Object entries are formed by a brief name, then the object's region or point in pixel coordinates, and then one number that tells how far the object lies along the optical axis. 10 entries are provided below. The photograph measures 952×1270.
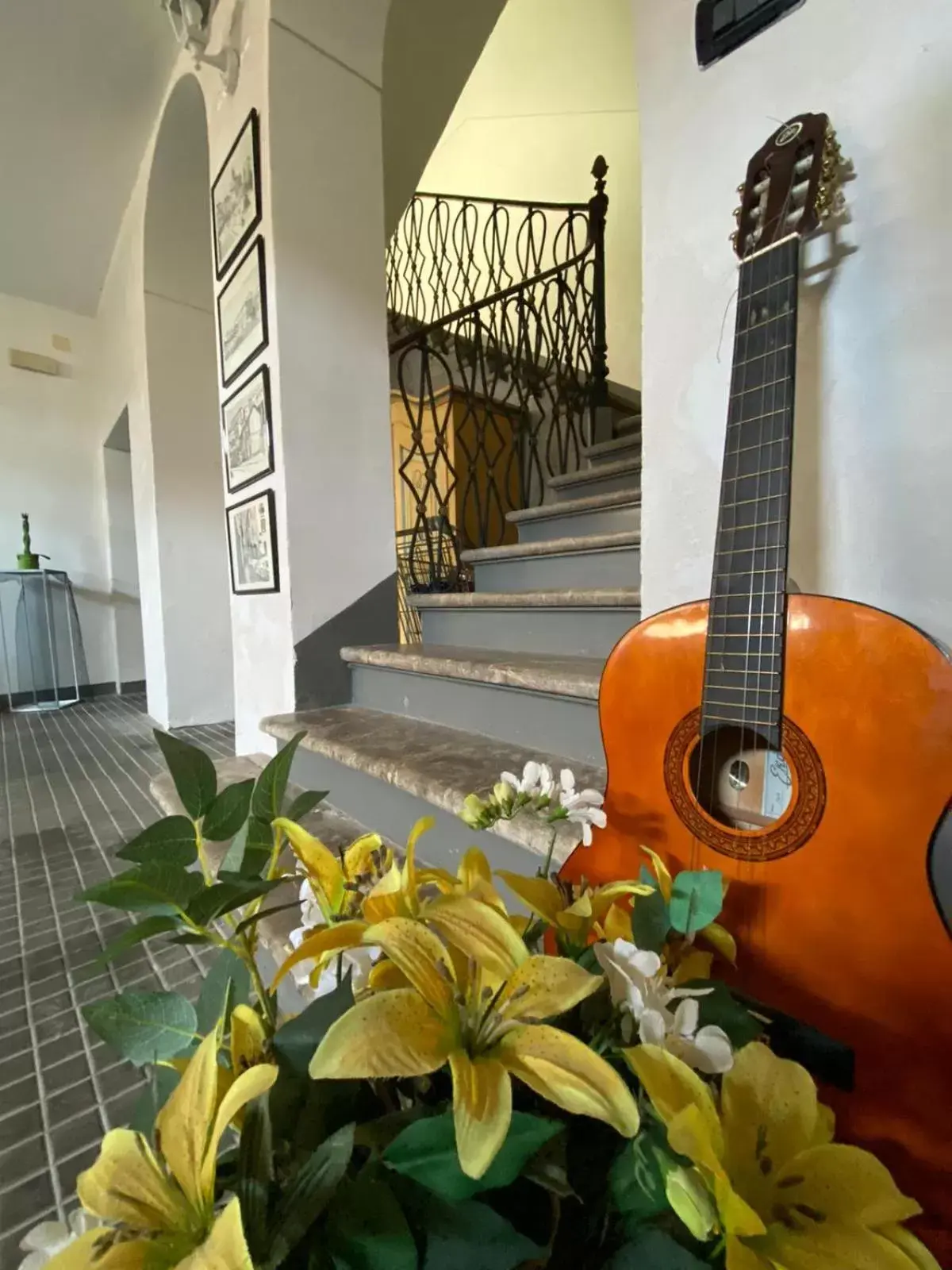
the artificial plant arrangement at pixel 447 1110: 0.20
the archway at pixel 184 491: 3.11
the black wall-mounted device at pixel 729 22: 0.73
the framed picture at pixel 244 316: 1.65
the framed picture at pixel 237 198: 1.62
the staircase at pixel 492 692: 1.05
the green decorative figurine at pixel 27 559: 4.43
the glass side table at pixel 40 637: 4.59
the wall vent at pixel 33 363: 4.54
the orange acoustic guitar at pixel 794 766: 0.45
